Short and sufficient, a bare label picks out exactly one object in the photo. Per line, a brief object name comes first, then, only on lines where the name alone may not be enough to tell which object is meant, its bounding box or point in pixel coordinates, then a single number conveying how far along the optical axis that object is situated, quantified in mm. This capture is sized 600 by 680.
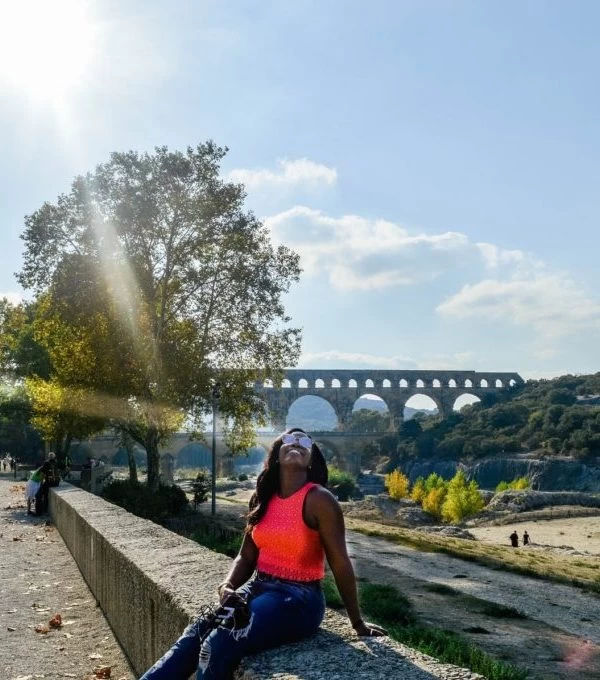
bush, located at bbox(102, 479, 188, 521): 22156
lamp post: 22750
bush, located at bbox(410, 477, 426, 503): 70625
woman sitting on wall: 3223
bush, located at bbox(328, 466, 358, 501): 68812
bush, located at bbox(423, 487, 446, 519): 61906
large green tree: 23047
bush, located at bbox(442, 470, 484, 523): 58250
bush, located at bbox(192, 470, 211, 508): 28853
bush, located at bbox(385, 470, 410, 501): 73250
